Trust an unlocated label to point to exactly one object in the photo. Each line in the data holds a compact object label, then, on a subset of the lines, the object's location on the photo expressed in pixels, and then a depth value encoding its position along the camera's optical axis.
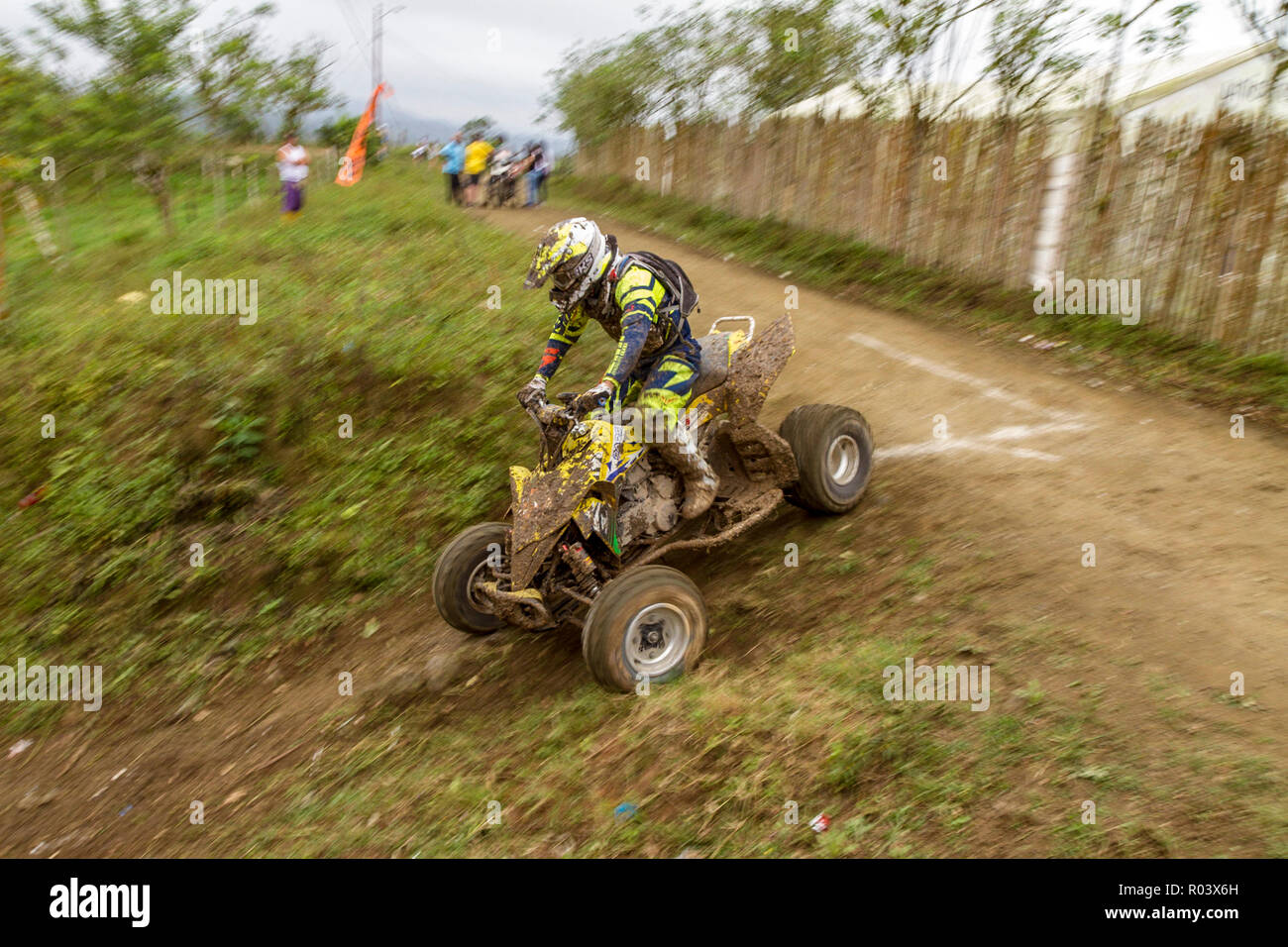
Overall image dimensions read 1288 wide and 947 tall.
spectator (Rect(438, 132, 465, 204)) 20.89
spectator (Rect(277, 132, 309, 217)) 16.27
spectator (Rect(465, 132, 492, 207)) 20.95
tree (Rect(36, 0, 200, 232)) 12.95
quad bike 5.08
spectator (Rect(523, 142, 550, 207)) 21.28
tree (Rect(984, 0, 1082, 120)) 11.77
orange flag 20.62
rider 5.28
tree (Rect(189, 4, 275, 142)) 14.31
